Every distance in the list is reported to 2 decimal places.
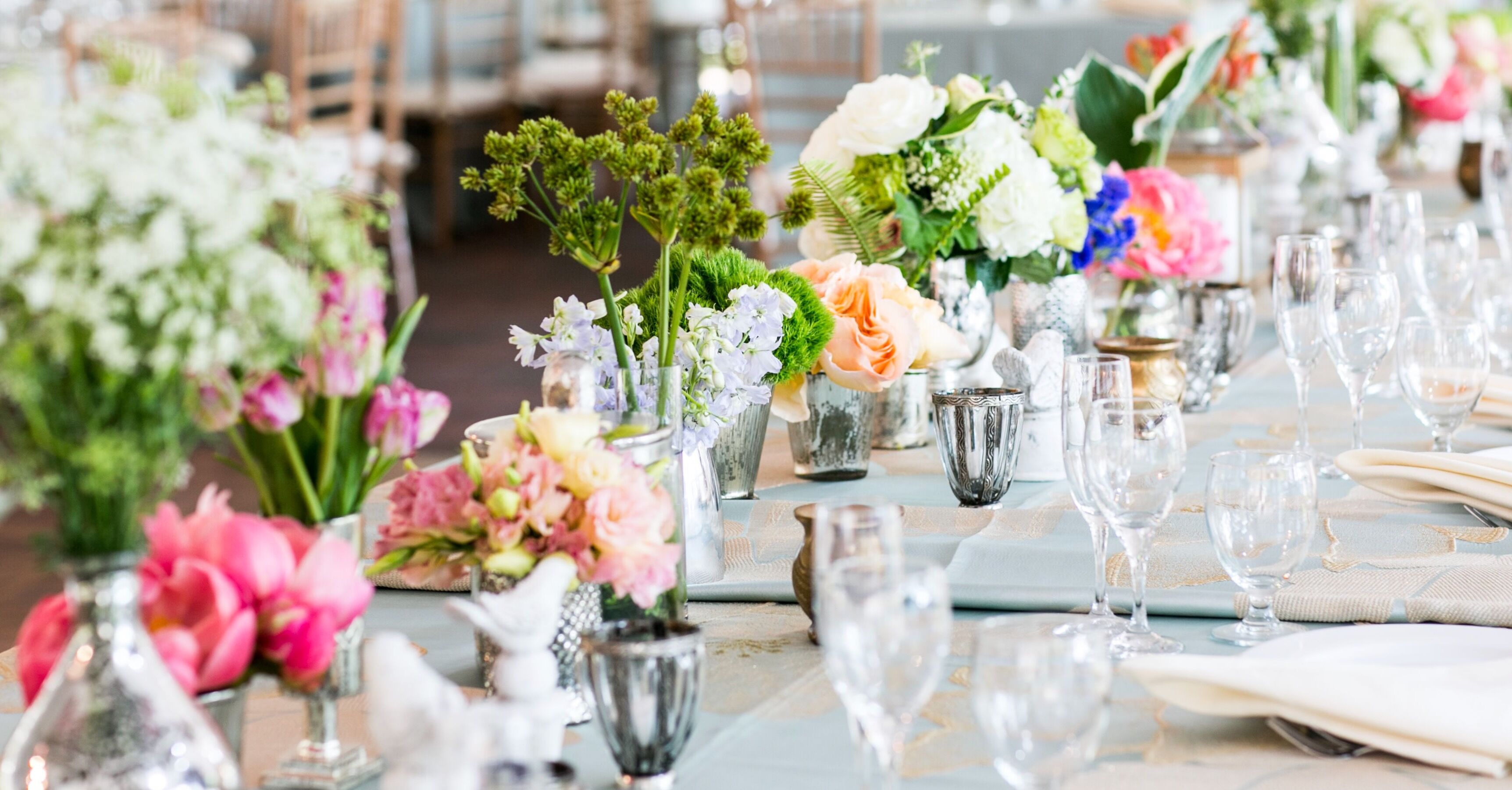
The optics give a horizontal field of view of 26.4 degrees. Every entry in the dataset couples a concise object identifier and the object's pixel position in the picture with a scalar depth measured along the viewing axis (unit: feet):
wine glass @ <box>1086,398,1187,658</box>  8.11
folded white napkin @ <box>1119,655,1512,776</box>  7.40
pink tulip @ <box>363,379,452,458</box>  7.28
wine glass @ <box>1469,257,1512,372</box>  11.04
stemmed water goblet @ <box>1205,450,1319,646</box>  8.00
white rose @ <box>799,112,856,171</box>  10.48
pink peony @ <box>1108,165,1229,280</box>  11.37
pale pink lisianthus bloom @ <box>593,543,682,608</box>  7.51
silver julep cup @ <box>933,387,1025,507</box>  9.34
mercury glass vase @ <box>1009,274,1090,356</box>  10.94
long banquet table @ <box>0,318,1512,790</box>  7.47
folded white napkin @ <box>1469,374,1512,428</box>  10.33
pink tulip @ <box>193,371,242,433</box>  6.97
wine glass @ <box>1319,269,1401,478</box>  9.55
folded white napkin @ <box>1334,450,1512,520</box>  9.15
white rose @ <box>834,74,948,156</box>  10.24
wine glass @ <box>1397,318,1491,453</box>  9.43
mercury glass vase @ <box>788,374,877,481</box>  9.84
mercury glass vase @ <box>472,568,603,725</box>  7.71
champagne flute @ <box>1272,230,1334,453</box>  9.85
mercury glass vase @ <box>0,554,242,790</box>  6.78
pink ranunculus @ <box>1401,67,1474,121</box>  20.07
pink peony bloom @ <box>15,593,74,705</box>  7.07
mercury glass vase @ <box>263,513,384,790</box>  7.38
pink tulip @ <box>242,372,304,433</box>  7.12
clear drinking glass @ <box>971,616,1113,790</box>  6.81
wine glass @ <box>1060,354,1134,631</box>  8.24
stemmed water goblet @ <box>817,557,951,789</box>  6.85
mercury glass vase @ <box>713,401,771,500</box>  9.56
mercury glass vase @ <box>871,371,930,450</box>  10.48
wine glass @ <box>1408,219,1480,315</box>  11.30
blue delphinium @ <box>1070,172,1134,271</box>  10.89
